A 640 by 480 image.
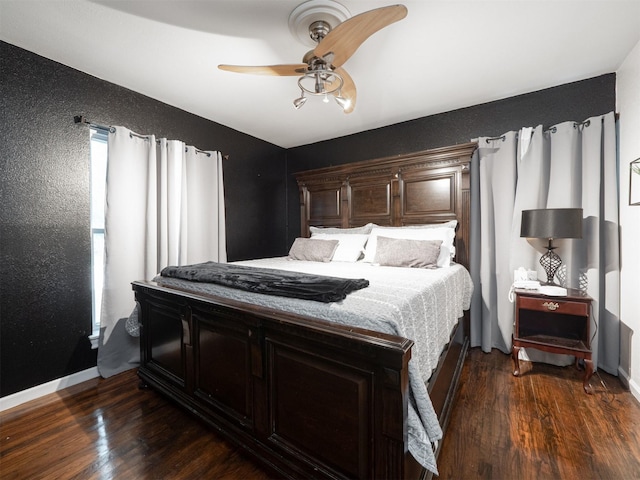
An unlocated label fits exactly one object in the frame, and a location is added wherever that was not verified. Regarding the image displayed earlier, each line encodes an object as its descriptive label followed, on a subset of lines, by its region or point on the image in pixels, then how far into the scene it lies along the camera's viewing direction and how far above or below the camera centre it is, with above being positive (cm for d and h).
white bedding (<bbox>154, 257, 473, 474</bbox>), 112 -34
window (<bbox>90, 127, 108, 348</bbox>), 253 +25
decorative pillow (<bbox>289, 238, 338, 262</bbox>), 307 -13
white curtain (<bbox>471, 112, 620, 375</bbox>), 238 +21
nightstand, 215 -78
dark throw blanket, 143 -24
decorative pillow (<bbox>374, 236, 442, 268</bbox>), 251 -14
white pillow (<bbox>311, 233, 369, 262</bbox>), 302 -11
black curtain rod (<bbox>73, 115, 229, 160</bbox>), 235 +93
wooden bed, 111 -70
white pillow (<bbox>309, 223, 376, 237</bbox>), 342 +9
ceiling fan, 146 +106
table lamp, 223 +10
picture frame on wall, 203 +38
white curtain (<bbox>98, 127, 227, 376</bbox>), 250 +20
